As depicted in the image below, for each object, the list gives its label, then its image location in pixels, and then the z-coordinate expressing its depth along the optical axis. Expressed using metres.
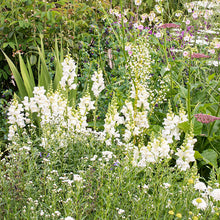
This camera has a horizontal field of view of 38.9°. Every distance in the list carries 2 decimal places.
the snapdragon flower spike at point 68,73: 2.60
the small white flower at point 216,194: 1.57
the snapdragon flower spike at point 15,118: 2.34
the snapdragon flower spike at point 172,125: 2.21
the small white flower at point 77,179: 1.54
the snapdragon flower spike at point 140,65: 2.77
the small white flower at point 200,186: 1.63
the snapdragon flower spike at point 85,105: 2.43
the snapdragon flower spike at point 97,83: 2.69
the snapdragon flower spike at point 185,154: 1.86
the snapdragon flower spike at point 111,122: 2.24
